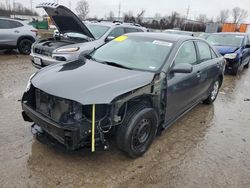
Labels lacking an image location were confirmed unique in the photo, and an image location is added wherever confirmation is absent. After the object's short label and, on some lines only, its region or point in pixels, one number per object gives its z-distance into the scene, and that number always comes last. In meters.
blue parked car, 7.08
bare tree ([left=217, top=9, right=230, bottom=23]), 74.31
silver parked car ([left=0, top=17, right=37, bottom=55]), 8.03
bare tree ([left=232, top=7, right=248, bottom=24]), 73.16
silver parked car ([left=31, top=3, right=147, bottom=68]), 4.98
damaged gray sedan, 2.08
